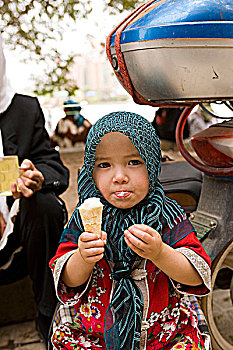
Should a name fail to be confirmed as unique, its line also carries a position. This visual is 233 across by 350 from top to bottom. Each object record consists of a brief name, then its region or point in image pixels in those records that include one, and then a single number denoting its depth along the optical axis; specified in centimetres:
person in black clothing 191
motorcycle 128
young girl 132
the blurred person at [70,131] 759
